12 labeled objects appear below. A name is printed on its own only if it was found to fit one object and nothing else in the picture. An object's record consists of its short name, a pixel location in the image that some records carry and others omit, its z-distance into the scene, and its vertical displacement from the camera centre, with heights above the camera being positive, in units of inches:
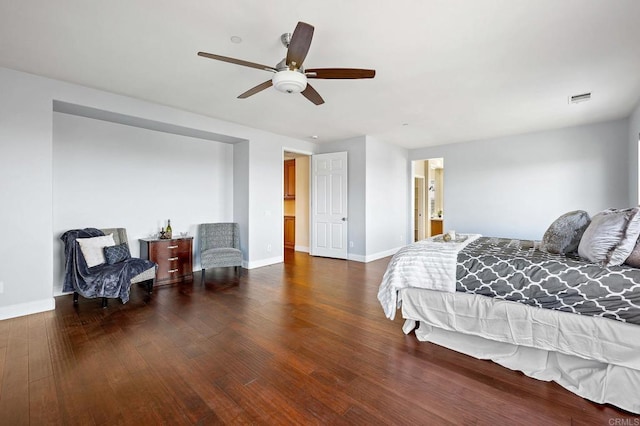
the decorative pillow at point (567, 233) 97.1 -7.4
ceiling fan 85.1 +47.0
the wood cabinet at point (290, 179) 306.3 +37.1
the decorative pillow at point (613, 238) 75.1 -7.3
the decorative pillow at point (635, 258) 73.4 -12.2
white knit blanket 95.7 -20.8
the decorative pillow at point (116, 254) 141.0 -20.3
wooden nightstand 165.9 -26.1
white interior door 245.9 +7.1
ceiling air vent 147.9 +61.0
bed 69.1 -28.5
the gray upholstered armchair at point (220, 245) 180.7 -22.6
